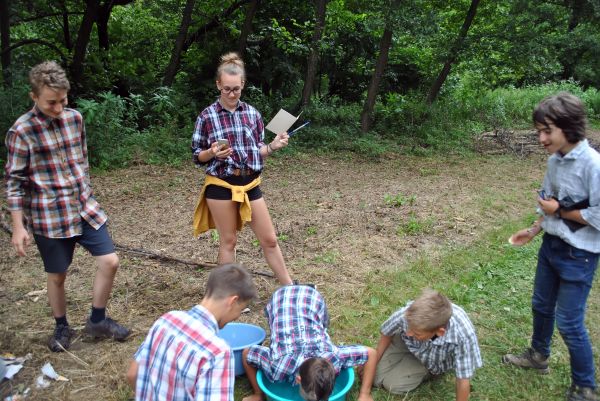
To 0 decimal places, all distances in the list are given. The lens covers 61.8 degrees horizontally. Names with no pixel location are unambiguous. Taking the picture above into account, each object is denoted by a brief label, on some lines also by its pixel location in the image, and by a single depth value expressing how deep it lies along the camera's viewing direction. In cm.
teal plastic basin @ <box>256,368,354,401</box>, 269
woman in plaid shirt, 311
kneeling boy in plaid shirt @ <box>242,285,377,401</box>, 253
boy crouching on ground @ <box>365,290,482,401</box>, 235
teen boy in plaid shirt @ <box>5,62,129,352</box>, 260
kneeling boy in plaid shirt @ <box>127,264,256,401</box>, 172
